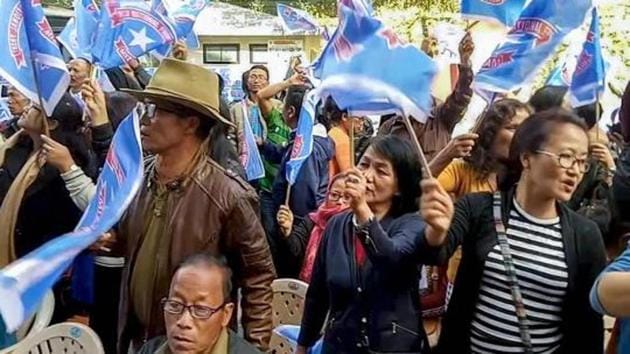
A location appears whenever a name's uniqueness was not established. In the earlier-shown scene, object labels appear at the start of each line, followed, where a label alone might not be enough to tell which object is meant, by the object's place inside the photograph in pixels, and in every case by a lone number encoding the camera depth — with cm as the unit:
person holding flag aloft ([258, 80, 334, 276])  554
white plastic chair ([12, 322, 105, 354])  344
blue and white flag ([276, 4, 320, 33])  844
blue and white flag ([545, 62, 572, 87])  530
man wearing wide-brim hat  312
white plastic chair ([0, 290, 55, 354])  388
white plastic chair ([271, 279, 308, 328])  416
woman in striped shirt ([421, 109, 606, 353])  280
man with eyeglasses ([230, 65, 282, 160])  677
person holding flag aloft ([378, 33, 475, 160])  477
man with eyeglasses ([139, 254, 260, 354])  276
